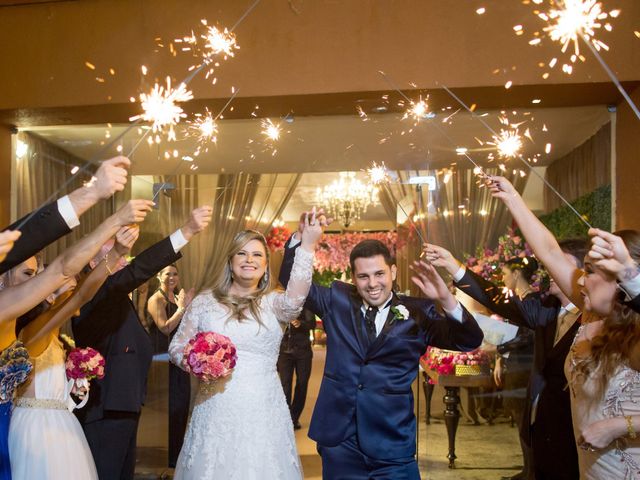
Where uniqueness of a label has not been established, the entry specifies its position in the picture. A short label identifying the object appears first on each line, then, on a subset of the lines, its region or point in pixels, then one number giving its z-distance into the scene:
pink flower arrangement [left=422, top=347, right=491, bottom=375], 4.15
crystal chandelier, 4.01
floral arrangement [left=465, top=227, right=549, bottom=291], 4.24
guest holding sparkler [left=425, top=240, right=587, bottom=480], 2.88
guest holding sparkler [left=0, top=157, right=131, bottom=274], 1.79
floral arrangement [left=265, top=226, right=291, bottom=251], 3.74
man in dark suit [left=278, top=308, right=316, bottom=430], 3.64
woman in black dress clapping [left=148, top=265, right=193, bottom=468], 4.18
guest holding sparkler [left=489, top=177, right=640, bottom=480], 1.89
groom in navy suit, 2.70
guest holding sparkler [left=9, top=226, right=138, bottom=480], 2.49
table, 4.11
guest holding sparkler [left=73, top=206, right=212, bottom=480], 3.21
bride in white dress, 2.66
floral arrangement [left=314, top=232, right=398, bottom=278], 3.75
